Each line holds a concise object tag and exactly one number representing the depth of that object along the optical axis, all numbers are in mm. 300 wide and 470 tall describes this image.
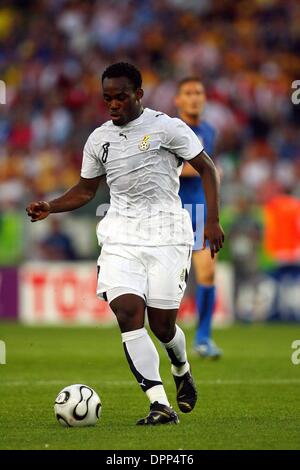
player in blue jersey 20891
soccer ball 12984
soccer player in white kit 12930
